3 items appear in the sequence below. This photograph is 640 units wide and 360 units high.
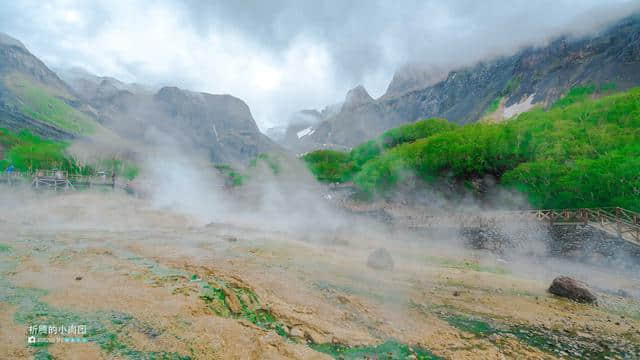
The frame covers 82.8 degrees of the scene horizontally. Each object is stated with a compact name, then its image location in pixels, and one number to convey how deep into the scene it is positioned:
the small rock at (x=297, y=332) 9.30
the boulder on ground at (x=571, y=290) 14.50
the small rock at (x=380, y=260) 18.14
